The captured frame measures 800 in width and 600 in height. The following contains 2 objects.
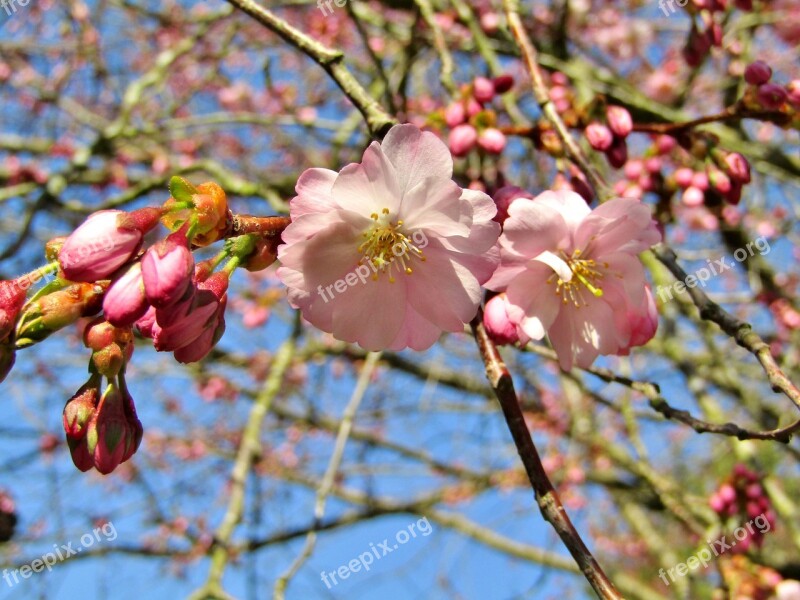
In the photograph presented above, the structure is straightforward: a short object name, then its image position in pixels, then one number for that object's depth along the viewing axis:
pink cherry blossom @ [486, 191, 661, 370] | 0.26
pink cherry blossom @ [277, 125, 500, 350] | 0.25
